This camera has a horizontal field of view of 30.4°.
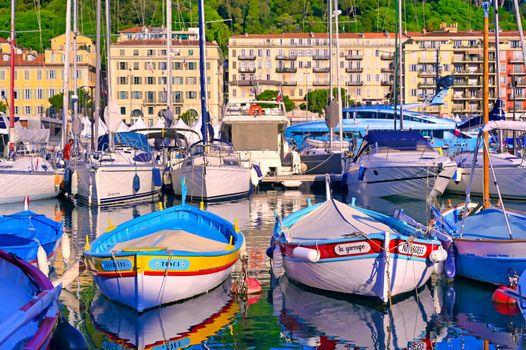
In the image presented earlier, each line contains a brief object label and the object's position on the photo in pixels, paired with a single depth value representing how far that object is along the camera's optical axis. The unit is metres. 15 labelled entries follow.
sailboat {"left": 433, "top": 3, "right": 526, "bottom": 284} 17.89
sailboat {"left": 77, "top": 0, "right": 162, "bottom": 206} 38.25
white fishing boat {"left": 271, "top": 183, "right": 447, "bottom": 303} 16.83
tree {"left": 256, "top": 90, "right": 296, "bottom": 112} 105.31
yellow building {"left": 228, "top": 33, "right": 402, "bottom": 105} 126.00
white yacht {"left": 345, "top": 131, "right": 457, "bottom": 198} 38.22
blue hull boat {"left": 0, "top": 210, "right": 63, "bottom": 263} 18.31
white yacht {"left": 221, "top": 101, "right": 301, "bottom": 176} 48.44
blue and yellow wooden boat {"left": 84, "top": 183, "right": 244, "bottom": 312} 16.34
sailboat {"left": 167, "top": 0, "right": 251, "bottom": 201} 38.94
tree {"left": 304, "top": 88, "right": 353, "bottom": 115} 115.69
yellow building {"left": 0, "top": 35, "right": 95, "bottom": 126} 113.16
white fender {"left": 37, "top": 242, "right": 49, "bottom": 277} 17.33
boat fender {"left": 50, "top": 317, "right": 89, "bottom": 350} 12.85
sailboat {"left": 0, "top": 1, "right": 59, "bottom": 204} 39.31
